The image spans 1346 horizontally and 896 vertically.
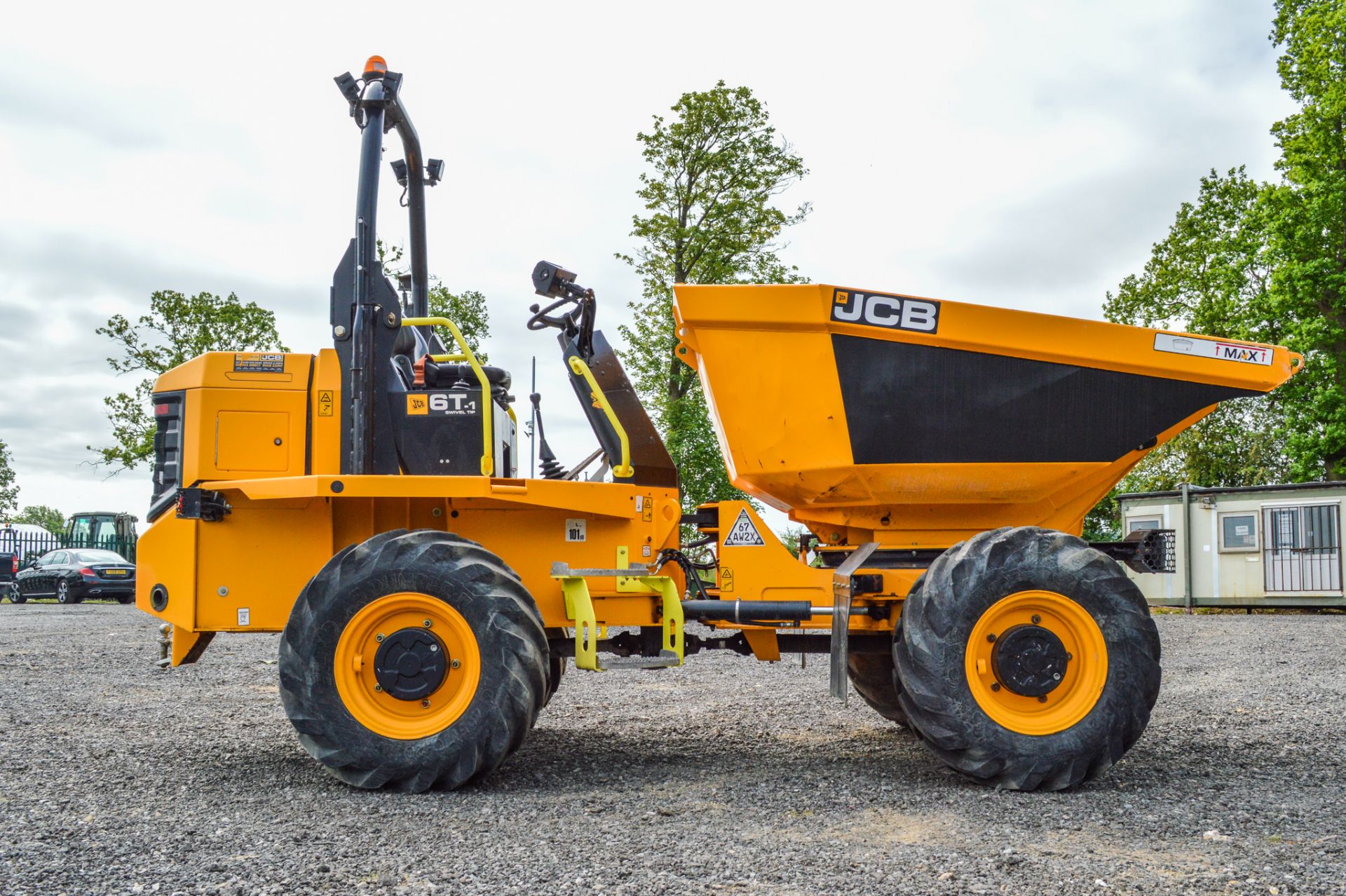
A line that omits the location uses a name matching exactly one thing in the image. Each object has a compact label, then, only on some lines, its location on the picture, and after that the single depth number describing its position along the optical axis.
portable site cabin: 18.23
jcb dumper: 5.14
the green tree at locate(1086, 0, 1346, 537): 24.42
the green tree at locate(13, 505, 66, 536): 93.99
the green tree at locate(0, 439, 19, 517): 65.19
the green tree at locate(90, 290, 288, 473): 27.94
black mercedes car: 24.70
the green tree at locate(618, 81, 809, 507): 21.17
